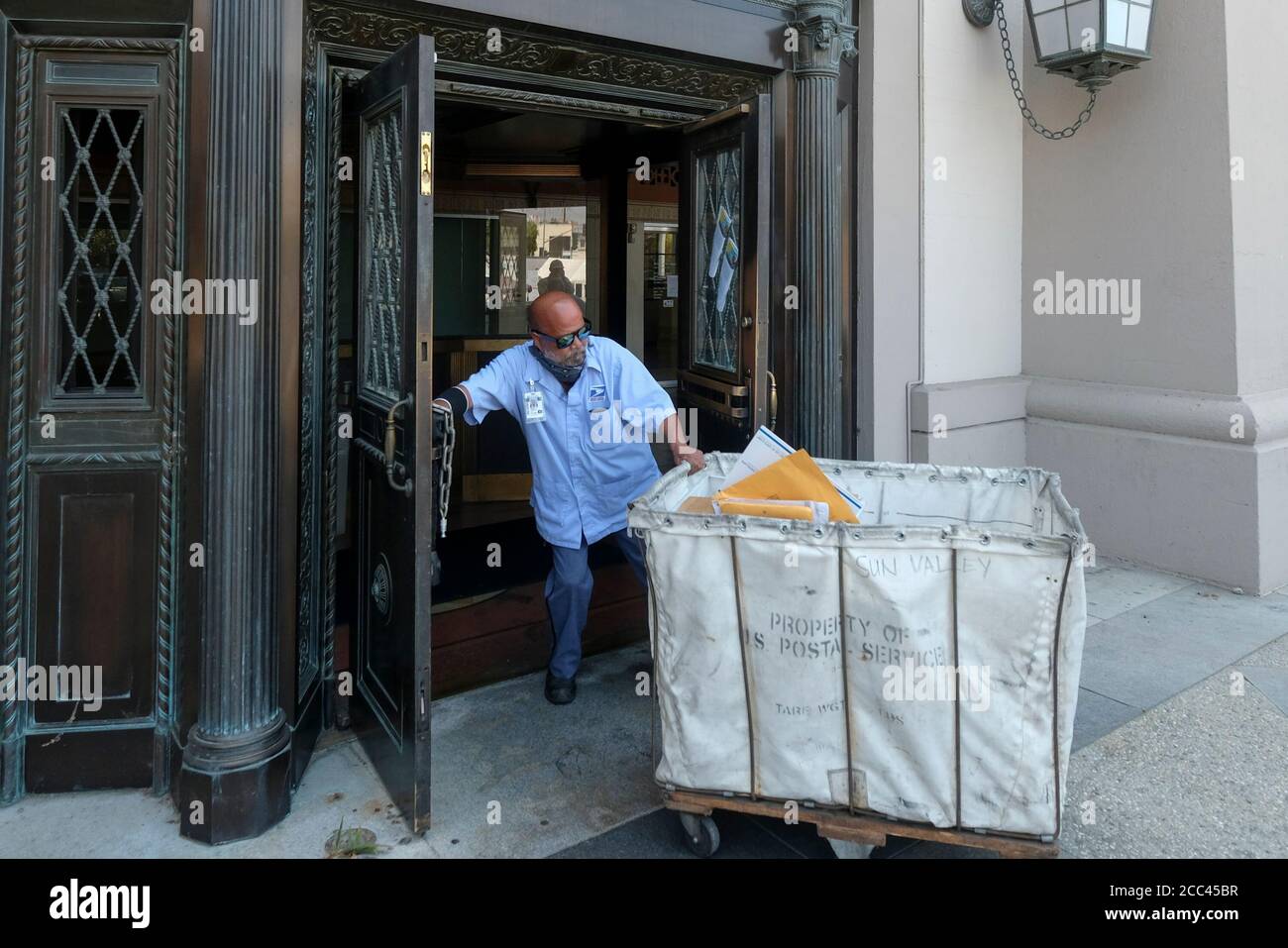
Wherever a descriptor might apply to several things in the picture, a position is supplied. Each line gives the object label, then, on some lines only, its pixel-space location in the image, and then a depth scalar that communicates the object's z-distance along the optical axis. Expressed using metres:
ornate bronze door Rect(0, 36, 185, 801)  3.23
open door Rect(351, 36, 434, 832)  3.06
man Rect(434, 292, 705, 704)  4.14
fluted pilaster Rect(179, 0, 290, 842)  3.09
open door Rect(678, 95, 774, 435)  4.45
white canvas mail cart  2.57
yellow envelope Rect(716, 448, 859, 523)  3.02
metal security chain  3.51
